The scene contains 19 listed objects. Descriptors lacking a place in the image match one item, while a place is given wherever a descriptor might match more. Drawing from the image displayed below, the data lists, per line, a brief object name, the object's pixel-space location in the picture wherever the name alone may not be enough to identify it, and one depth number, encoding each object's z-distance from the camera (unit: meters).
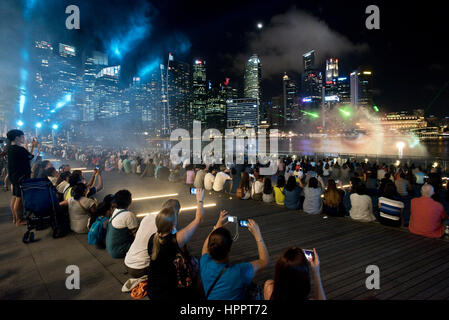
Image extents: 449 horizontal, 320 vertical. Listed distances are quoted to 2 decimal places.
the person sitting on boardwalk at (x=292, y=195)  6.92
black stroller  4.58
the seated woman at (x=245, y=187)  8.52
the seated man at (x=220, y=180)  9.59
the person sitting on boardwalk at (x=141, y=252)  3.01
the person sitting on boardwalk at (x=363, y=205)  5.71
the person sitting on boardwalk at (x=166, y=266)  2.27
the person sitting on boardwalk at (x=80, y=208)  4.78
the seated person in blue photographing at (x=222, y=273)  1.92
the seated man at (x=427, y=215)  4.49
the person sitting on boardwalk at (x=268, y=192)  7.81
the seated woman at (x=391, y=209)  5.16
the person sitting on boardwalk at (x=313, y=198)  6.39
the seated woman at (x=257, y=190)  8.16
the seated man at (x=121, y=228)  3.53
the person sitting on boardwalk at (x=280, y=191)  7.44
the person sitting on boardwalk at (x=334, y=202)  6.17
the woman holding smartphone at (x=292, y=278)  1.63
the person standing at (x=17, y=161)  5.03
